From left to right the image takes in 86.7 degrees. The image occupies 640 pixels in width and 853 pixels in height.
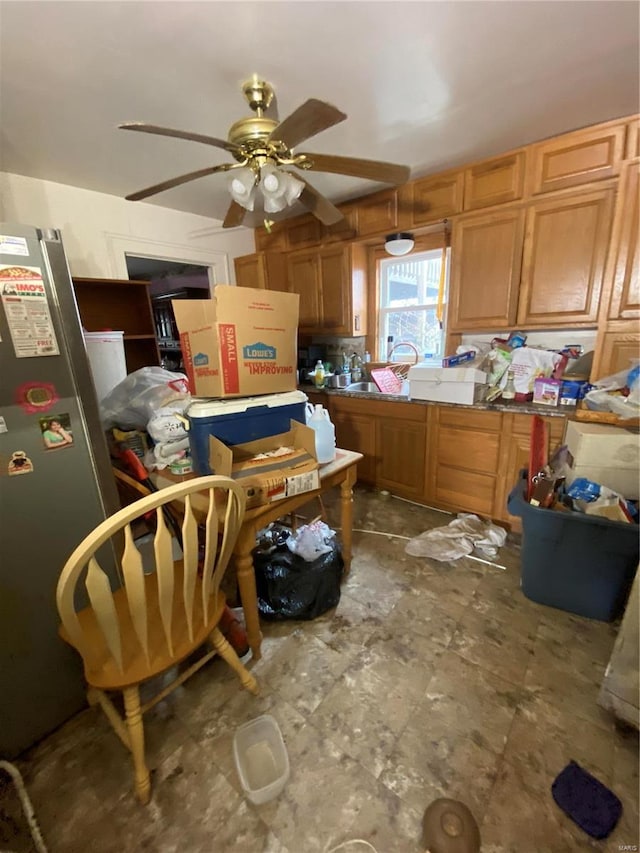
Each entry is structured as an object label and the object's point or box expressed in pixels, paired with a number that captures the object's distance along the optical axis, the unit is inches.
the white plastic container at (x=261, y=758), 38.9
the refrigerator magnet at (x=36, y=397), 38.0
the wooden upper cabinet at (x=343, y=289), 111.6
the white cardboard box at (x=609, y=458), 58.7
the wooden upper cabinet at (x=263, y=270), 126.8
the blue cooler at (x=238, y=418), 49.6
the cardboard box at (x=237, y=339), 50.3
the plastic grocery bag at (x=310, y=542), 68.1
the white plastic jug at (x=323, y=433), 63.1
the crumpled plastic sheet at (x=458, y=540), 80.7
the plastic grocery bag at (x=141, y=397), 62.6
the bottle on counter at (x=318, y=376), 118.8
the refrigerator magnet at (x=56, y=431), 39.9
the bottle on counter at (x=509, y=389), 88.0
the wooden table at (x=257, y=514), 48.5
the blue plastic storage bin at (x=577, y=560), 57.6
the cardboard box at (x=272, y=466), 46.9
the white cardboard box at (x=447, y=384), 86.2
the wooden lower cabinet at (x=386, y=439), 99.0
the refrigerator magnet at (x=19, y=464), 38.1
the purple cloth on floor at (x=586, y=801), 36.2
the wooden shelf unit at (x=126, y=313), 105.1
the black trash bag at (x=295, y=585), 62.1
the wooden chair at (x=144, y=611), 30.6
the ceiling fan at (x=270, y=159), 45.6
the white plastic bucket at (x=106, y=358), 75.1
